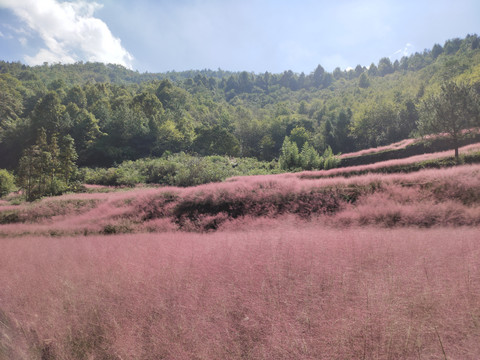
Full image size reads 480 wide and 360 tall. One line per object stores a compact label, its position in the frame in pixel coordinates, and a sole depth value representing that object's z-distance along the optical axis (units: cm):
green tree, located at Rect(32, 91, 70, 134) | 5156
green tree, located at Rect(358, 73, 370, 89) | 13062
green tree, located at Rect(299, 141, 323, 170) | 2308
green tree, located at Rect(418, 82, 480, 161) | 1792
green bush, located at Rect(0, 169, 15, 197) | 2820
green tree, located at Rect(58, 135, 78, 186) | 2439
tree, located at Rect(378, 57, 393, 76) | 15638
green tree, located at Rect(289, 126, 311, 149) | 6241
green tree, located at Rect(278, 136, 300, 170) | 2303
